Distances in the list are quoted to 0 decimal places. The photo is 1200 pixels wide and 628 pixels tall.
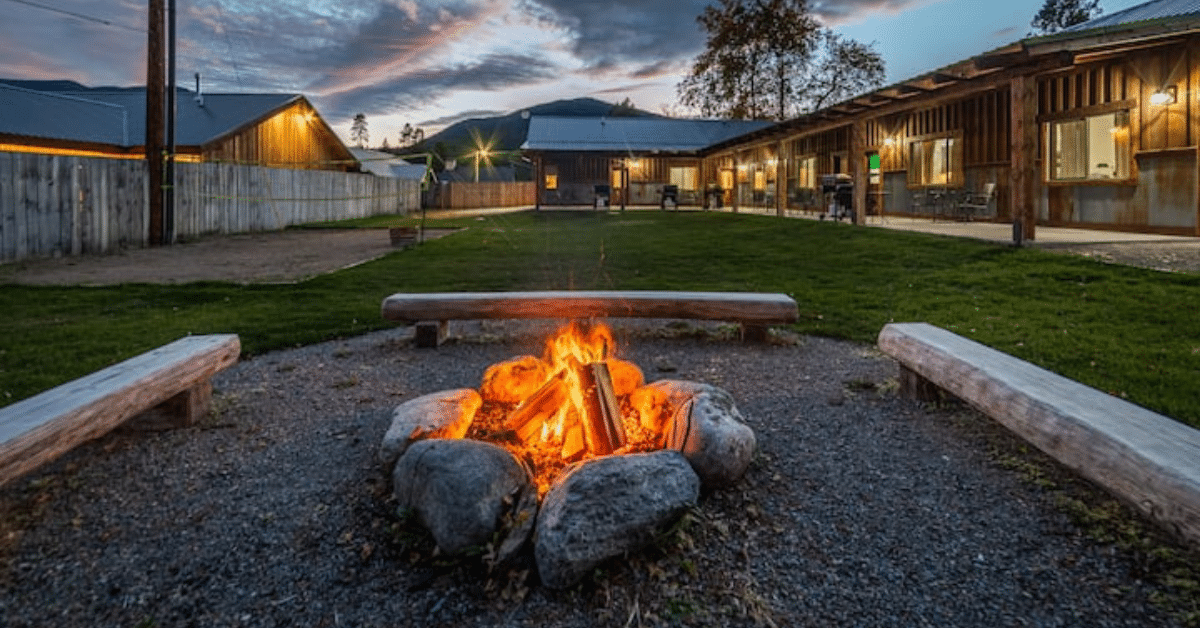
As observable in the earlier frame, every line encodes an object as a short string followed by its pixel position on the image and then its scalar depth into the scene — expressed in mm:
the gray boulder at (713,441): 3023
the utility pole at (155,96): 16797
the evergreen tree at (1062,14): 52906
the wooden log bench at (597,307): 5754
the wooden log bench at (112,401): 2605
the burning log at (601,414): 3232
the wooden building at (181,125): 22672
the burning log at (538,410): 3461
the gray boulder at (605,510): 2473
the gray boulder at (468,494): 2641
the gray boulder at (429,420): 3260
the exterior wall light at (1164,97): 12258
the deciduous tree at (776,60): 49469
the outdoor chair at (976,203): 17178
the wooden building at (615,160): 38031
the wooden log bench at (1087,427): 2164
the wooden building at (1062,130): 11750
